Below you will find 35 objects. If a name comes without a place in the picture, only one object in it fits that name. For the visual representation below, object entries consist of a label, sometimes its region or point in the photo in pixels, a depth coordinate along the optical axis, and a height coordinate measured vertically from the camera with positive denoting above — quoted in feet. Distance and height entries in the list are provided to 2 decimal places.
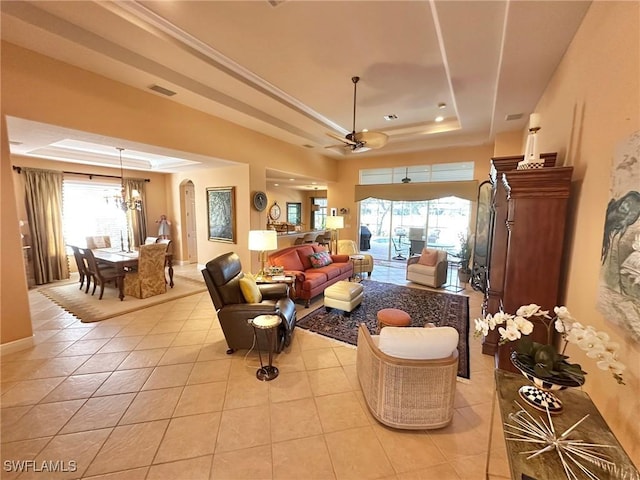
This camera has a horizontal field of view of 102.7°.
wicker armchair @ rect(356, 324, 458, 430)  6.28 -4.41
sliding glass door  22.34 -1.12
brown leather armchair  9.33 -3.63
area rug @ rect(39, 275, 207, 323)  13.46 -5.36
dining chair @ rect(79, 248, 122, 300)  15.16 -3.81
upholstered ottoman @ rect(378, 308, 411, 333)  9.80 -4.13
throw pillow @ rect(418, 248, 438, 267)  18.58 -3.29
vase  4.15 -3.03
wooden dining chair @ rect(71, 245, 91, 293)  16.35 -3.53
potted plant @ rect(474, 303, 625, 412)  3.71 -2.41
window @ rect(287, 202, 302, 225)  34.02 -0.18
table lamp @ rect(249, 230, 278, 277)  12.37 -1.39
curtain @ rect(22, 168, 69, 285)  17.72 -0.99
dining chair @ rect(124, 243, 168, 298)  15.37 -3.95
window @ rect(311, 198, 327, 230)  36.96 -0.01
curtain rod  19.95 +2.82
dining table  14.97 -2.93
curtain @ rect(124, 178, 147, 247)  22.79 -0.82
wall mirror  16.53 -1.60
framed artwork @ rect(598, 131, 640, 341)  3.78 -0.48
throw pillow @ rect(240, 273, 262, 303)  10.03 -3.11
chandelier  18.56 +0.71
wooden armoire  6.97 -0.64
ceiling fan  11.21 +3.24
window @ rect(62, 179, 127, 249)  20.11 -0.21
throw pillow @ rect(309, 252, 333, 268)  17.42 -3.30
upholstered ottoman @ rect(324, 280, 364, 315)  13.08 -4.36
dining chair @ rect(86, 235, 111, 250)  19.81 -2.51
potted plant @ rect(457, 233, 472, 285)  19.30 -3.65
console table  3.30 -3.25
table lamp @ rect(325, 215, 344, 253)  22.34 -0.95
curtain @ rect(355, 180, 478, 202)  20.57 +1.98
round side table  8.40 -4.11
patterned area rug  11.47 -5.38
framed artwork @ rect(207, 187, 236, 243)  18.21 -0.17
